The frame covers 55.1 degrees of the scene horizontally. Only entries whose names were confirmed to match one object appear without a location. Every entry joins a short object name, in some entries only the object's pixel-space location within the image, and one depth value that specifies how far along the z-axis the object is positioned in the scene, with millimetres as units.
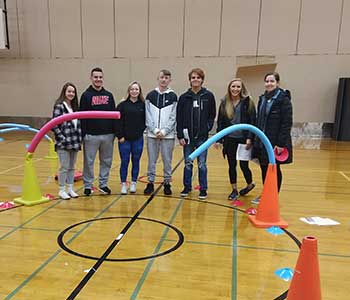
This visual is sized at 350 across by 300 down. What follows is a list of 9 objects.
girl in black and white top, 3762
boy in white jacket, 4031
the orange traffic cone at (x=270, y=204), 3281
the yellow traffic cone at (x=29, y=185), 3793
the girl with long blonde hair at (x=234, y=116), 3855
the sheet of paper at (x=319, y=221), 3396
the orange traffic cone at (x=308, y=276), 1843
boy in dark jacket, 3912
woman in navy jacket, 3433
